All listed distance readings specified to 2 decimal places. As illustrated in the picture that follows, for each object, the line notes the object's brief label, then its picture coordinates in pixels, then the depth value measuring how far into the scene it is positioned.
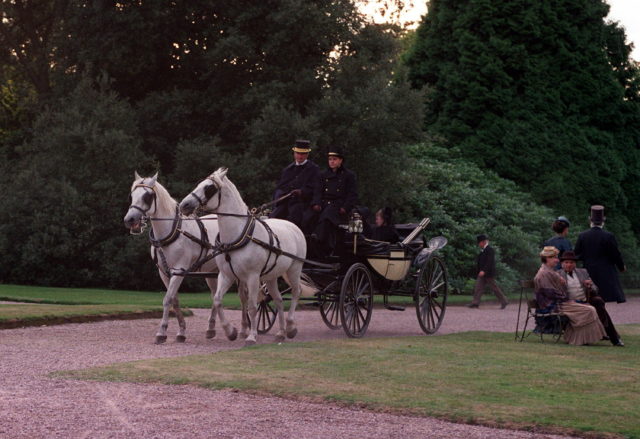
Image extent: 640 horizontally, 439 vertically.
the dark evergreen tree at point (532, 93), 34.41
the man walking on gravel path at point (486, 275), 24.38
